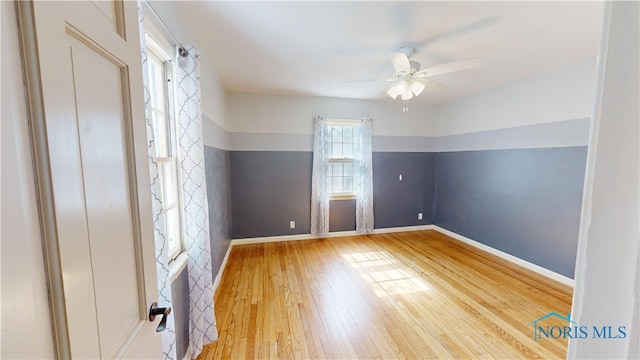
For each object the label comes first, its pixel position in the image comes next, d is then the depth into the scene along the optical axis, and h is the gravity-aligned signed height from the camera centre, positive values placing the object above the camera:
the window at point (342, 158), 4.17 +0.11
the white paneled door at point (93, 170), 0.43 -0.01
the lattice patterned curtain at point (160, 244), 1.05 -0.38
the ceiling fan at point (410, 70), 2.04 +0.84
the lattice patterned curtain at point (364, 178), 4.05 -0.23
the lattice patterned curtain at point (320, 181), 3.87 -0.27
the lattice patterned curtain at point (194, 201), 1.58 -0.25
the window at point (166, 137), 1.50 +0.18
